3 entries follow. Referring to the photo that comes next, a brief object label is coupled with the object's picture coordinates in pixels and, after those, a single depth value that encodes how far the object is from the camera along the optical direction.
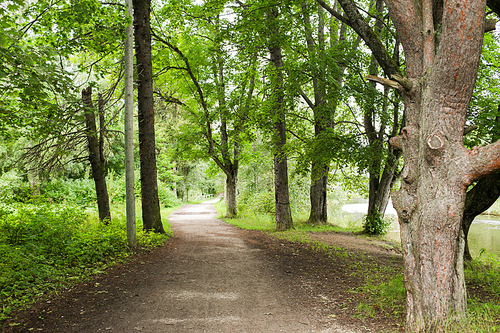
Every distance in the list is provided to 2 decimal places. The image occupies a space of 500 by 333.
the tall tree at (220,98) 11.50
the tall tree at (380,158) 9.24
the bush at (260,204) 18.44
